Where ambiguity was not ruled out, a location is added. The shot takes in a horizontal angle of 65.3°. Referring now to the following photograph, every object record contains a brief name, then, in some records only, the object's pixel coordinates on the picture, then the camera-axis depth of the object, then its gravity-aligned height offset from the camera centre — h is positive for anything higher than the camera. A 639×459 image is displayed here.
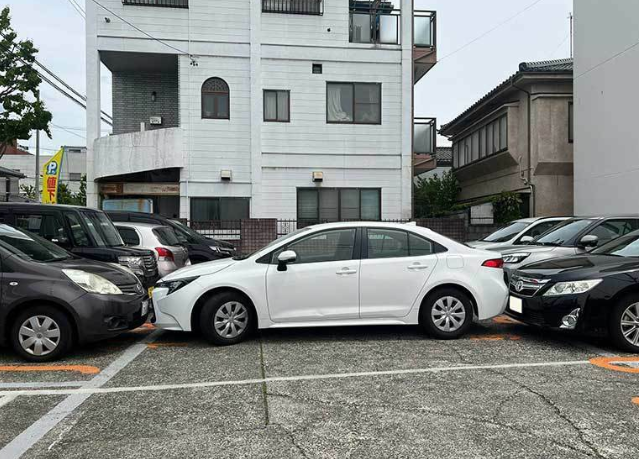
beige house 17.47 +3.45
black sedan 5.62 -0.79
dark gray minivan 5.31 -0.85
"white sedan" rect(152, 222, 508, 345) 5.95 -0.69
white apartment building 16.61 +4.19
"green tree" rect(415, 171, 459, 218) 24.47 +1.70
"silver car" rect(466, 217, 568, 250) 9.85 -0.05
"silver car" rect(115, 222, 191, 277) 9.12 -0.26
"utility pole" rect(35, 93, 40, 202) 28.79 +4.35
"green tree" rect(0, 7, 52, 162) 16.52 +4.76
